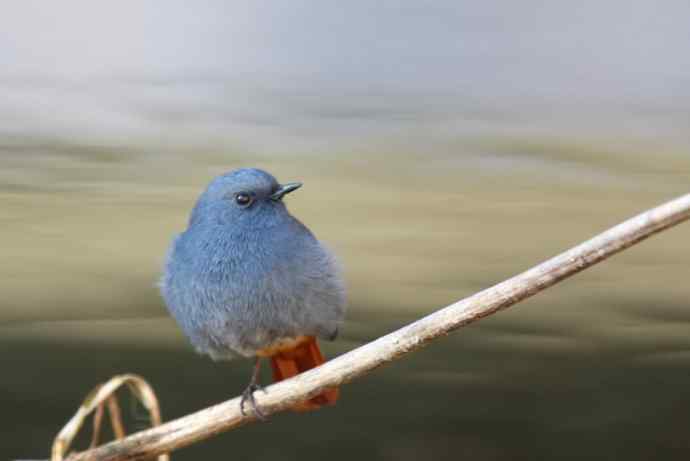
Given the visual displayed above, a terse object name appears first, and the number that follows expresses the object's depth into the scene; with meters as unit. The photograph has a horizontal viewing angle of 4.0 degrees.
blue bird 3.63
